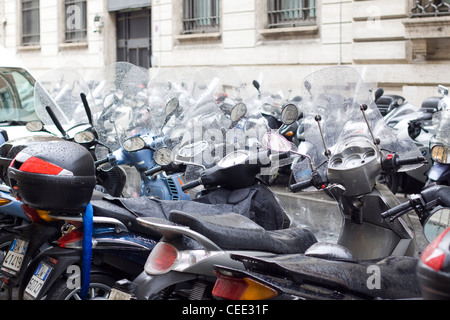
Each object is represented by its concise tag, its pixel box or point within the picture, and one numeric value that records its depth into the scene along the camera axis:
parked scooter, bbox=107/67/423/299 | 3.27
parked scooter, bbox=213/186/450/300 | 2.88
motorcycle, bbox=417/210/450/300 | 2.30
